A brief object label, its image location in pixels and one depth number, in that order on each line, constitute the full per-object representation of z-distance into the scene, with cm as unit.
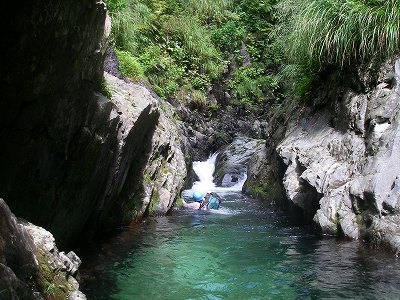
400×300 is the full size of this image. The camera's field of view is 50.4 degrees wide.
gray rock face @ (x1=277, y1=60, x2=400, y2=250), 655
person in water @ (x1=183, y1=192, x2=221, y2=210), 1023
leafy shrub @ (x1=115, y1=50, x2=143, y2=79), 964
